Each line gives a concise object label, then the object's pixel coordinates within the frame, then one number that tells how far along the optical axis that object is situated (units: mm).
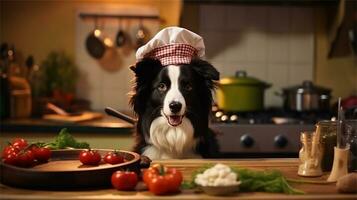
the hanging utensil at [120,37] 3163
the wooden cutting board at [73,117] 2687
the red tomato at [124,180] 1476
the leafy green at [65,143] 1803
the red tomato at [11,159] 1569
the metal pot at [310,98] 2818
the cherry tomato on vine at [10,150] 1602
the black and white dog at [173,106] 1754
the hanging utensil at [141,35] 3153
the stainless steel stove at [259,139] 2542
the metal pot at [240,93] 2814
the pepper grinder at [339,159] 1612
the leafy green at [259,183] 1496
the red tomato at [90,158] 1601
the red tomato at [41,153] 1623
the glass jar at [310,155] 1663
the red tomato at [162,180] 1447
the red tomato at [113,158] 1588
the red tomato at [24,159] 1571
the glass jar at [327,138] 1694
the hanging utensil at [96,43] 3159
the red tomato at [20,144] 1645
